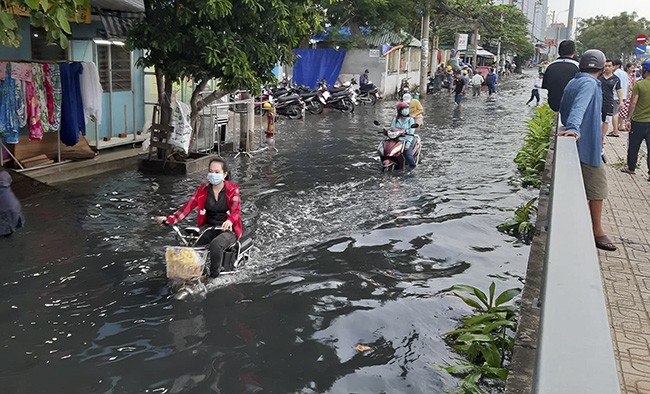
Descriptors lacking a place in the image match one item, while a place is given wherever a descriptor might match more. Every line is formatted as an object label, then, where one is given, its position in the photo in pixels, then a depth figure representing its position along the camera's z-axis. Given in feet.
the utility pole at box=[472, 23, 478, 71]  164.35
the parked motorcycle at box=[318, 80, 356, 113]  82.17
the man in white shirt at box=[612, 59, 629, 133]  44.86
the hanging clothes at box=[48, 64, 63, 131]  35.37
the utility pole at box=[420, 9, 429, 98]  104.63
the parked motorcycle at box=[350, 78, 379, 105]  96.58
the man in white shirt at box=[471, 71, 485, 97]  120.57
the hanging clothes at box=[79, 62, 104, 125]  36.32
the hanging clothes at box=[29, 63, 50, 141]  33.91
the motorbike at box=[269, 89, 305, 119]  72.38
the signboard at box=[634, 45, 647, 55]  93.77
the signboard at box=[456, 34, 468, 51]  154.30
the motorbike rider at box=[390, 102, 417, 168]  41.60
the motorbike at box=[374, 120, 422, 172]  41.16
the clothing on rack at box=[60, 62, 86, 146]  35.70
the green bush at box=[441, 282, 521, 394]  14.89
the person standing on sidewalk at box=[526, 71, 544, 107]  96.10
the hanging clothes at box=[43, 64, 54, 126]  34.71
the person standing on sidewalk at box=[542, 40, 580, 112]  28.78
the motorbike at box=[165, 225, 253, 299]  19.01
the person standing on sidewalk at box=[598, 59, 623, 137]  38.04
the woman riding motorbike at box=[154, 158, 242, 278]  20.61
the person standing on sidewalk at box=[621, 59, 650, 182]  29.63
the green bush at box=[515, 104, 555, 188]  39.28
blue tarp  101.24
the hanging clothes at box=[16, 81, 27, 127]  32.71
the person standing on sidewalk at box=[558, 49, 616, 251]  18.71
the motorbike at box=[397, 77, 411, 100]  109.11
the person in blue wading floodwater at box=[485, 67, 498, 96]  118.73
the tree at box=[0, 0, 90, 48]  17.37
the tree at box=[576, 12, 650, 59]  195.83
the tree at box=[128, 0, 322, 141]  34.14
